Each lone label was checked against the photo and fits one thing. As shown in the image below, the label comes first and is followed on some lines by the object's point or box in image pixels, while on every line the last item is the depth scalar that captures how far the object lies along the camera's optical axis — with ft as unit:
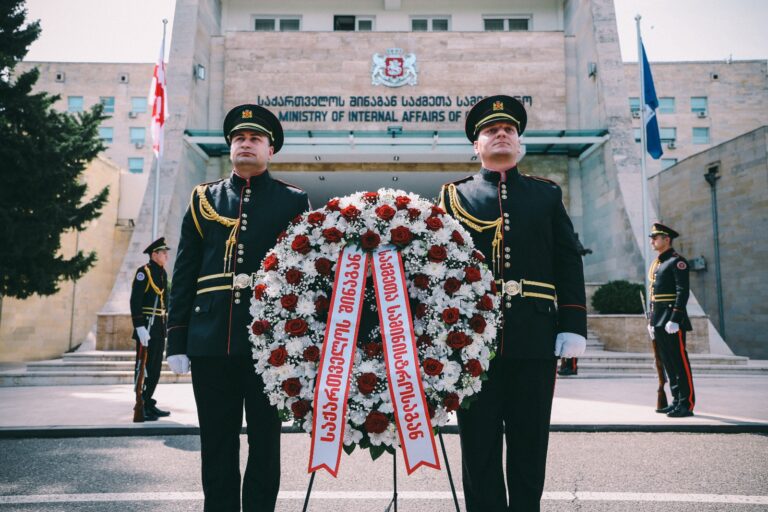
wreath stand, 9.58
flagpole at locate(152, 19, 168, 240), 50.98
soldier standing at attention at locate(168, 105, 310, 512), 9.96
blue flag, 51.31
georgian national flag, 50.31
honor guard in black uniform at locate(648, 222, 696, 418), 23.44
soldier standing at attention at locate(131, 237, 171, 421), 23.73
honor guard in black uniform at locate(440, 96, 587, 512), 9.55
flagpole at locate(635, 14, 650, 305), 51.83
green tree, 45.44
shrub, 48.93
